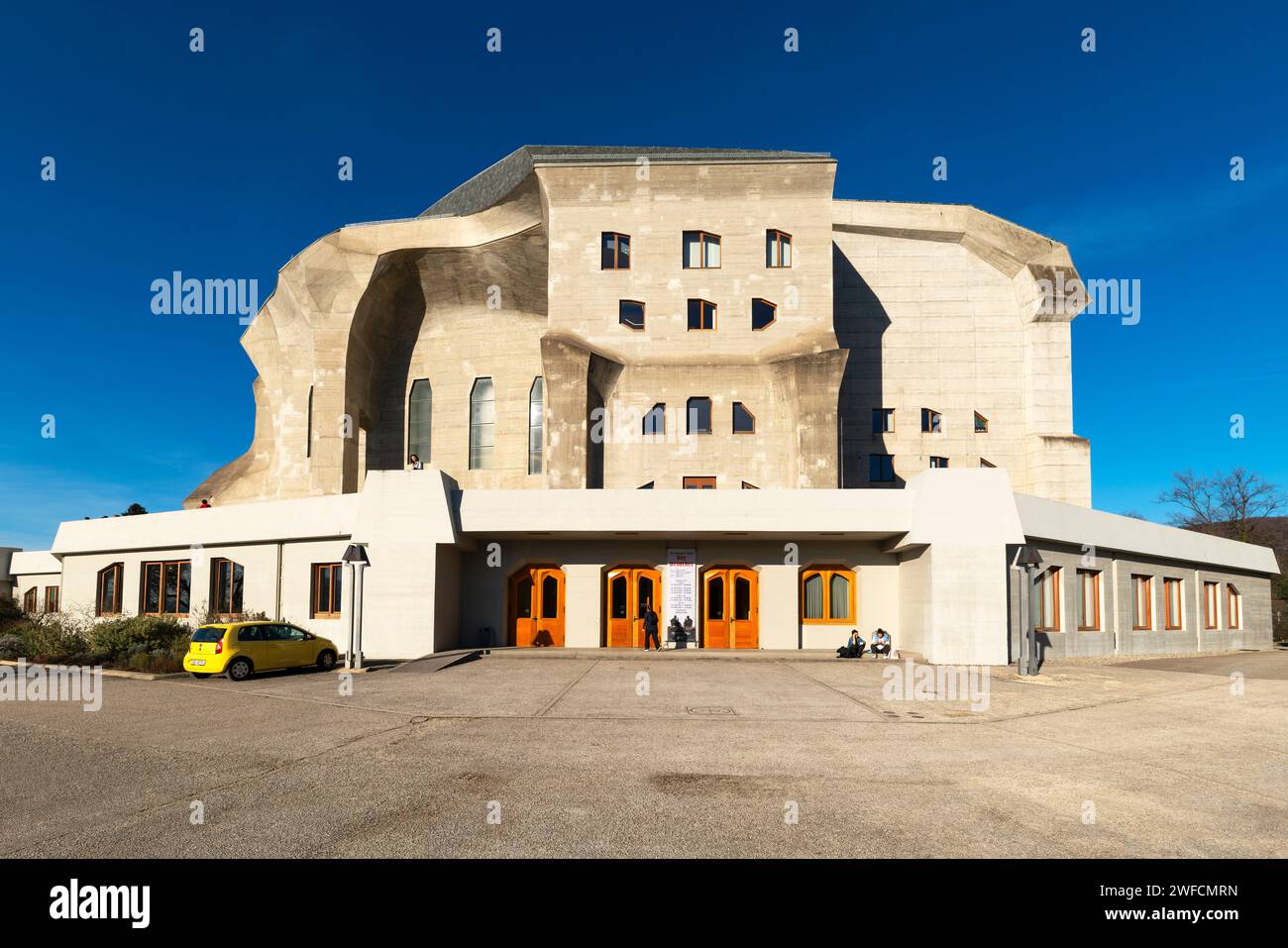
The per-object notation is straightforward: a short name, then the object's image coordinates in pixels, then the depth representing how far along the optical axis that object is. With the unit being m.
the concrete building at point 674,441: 22.53
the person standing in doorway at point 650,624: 23.94
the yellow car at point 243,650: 17.77
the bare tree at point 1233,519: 54.09
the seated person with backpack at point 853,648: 22.64
